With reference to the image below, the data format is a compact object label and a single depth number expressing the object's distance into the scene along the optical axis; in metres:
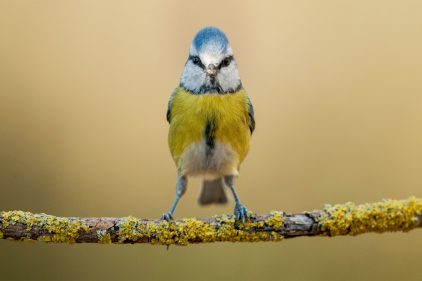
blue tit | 6.33
